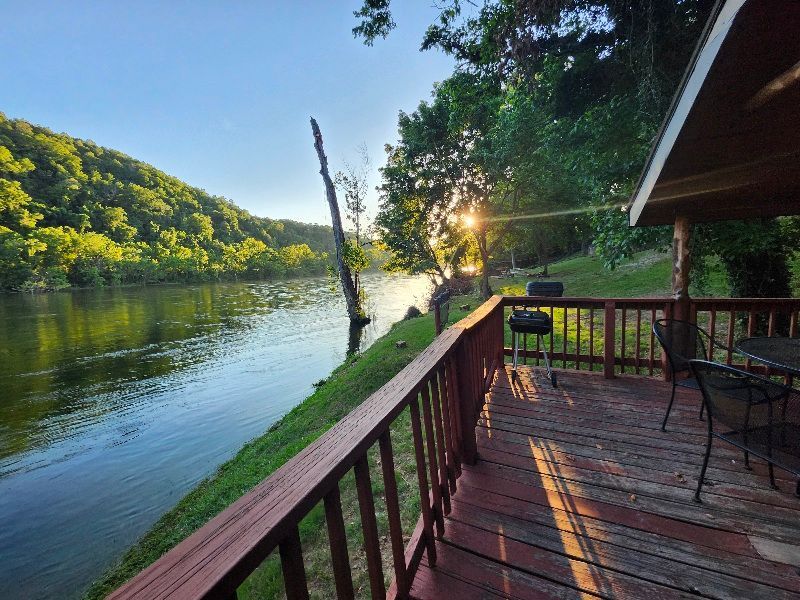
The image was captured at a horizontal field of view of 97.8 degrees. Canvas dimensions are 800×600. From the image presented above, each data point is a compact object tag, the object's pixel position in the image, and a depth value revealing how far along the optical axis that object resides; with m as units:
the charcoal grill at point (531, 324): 3.83
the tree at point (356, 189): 18.95
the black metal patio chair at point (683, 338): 3.14
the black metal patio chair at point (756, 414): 1.80
